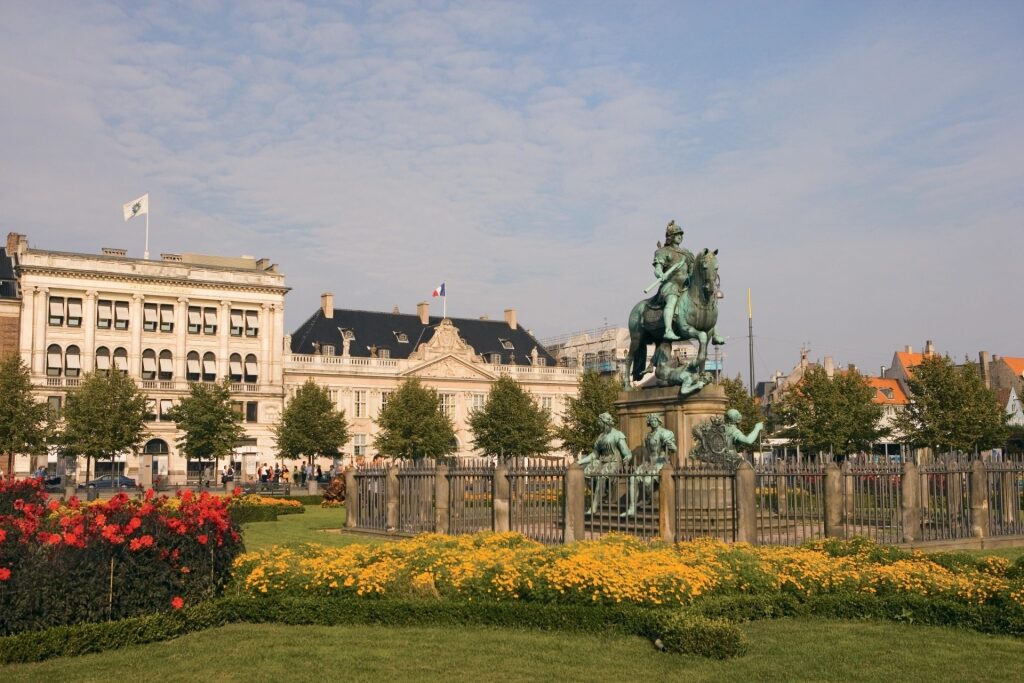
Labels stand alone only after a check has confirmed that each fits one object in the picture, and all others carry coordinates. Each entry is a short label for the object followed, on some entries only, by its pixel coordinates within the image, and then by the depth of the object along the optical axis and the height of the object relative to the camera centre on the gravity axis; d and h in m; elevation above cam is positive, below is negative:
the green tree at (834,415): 66.12 +1.63
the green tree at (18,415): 58.62 +1.49
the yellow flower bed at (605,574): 13.60 -1.88
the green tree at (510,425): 73.25 +1.08
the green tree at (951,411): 60.78 +1.68
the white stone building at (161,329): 77.25 +8.88
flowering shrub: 11.84 -1.48
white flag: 77.00 +17.43
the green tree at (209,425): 65.25 +0.99
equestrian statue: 23.84 +3.10
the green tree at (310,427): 74.94 +0.98
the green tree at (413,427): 70.00 +0.92
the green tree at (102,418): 62.12 +1.39
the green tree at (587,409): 60.91 +1.84
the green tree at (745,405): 68.31 +2.35
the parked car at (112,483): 58.37 -2.48
